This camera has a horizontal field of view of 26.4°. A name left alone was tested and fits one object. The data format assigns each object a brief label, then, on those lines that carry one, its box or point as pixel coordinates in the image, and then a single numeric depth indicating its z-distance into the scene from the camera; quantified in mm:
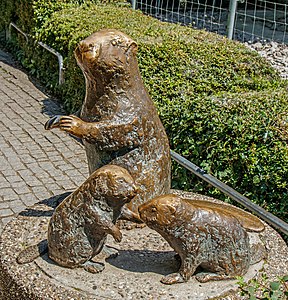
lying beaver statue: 3371
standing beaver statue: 3676
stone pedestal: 3406
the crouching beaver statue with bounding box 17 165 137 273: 3385
